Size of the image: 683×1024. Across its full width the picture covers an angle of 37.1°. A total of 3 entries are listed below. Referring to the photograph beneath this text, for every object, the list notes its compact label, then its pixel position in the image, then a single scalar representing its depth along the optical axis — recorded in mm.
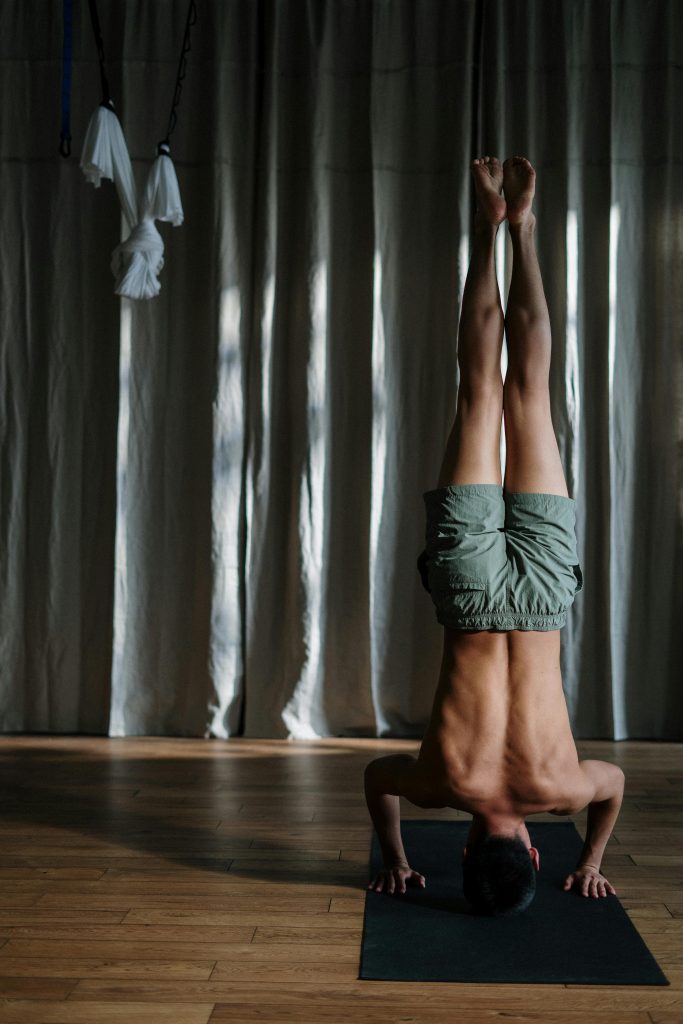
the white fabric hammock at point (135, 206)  3340
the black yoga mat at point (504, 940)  1911
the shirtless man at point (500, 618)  2154
